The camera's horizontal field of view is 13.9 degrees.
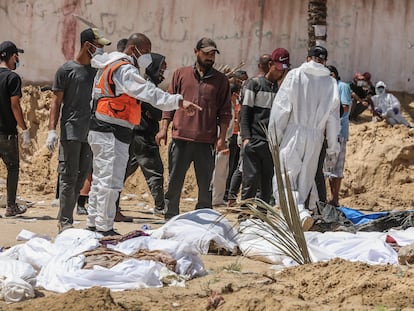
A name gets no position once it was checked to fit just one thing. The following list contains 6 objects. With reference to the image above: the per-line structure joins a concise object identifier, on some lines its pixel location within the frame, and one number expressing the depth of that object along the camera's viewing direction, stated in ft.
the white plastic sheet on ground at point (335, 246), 45.34
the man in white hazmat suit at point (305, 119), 55.34
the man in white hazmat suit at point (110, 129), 48.32
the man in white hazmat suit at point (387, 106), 95.65
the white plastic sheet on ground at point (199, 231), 47.51
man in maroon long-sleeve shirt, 56.90
